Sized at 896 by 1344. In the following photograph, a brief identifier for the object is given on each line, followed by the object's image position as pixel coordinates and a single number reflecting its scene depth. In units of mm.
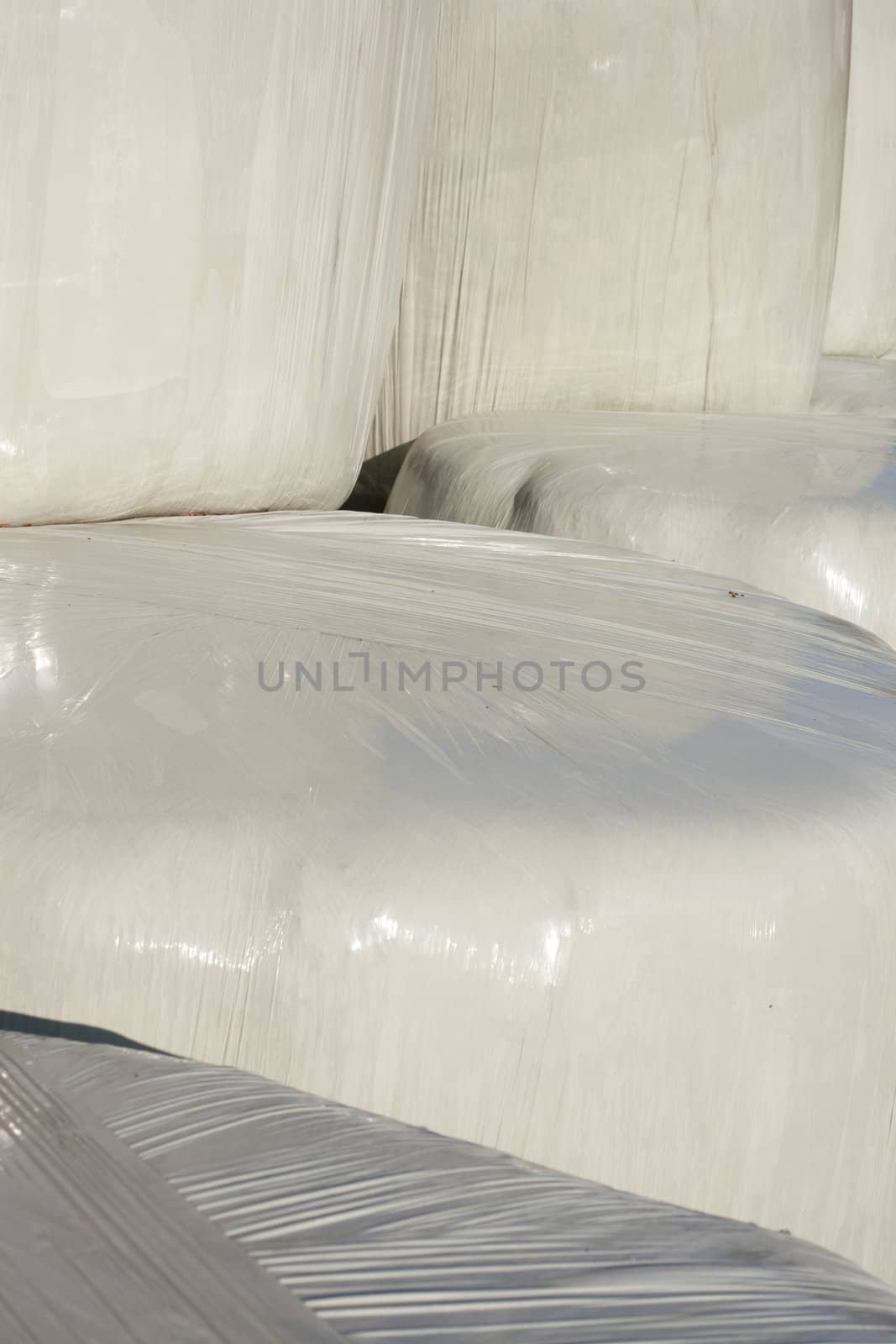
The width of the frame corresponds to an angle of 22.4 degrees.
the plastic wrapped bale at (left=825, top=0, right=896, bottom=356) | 6816
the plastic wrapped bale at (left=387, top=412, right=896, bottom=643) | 4542
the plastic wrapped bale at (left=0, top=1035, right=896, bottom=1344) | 1629
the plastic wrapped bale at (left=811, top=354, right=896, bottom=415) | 5979
